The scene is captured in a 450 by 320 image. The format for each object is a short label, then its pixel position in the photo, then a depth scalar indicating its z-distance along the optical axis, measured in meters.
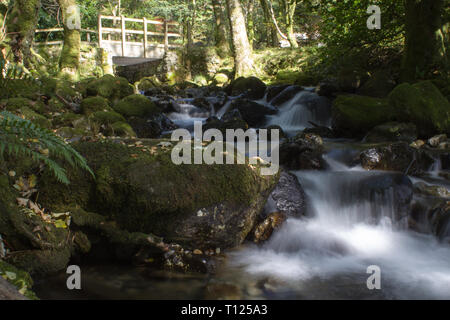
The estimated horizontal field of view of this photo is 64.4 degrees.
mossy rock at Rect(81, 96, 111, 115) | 9.40
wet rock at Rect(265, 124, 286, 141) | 9.32
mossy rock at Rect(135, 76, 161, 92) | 16.45
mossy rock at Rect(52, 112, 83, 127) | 8.09
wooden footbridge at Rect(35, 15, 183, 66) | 23.19
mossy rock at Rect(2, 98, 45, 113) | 7.38
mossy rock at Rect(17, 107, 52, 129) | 6.55
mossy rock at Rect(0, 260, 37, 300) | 2.60
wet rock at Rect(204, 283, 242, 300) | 3.40
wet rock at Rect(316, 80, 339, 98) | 11.52
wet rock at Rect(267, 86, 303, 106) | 12.41
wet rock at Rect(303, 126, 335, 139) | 8.92
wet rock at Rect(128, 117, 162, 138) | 9.35
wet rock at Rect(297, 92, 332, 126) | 10.95
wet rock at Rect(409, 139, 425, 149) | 7.44
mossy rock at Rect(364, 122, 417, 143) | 7.78
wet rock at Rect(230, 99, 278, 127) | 10.91
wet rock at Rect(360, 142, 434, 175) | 6.32
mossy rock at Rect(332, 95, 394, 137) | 8.40
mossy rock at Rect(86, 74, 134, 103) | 11.25
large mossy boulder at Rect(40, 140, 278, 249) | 3.90
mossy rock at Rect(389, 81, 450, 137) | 7.98
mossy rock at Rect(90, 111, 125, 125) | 8.47
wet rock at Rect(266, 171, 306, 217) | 5.12
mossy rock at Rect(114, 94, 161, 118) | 10.05
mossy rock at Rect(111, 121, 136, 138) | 8.09
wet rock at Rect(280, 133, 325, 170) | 6.53
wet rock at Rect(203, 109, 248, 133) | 9.58
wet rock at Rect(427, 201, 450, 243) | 4.84
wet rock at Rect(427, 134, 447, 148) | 7.46
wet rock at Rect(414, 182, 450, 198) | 5.53
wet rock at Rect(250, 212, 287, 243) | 4.59
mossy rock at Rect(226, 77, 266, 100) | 13.77
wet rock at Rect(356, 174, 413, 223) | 5.27
